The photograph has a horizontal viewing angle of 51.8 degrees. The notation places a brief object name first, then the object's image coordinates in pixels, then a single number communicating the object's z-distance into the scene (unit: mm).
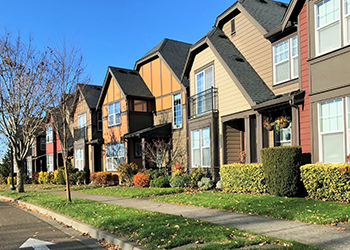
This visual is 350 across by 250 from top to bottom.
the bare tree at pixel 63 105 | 14084
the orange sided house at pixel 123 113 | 25109
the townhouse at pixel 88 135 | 30281
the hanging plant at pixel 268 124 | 13922
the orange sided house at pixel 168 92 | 22234
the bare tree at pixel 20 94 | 18969
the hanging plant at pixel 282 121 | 13266
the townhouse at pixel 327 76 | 10617
